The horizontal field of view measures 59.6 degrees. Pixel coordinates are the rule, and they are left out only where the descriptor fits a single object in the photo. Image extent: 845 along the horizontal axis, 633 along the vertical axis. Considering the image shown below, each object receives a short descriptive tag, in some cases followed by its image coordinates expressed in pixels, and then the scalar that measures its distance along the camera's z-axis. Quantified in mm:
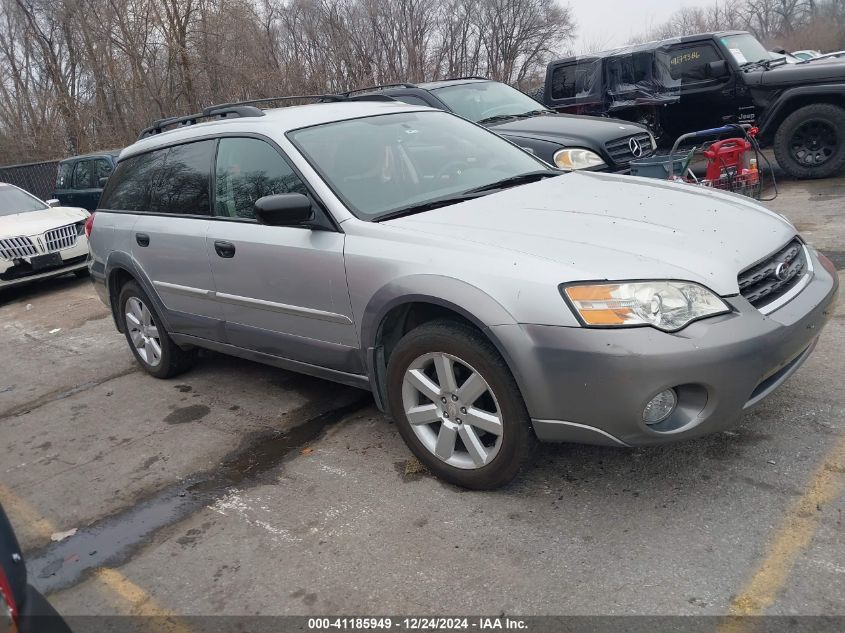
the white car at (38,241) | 8906
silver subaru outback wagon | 2713
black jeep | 8820
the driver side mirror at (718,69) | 9656
